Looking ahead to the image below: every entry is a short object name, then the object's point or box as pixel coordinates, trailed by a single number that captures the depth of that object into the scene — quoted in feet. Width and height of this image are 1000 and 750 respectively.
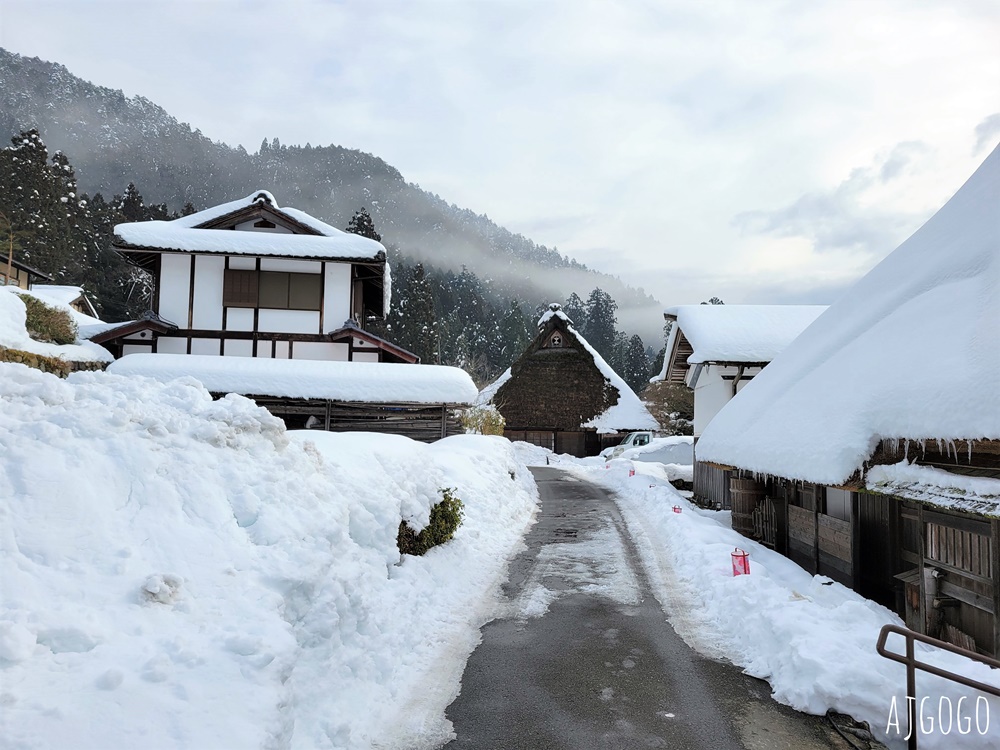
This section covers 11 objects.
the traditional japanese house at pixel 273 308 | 60.23
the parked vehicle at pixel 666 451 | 89.56
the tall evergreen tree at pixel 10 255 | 102.83
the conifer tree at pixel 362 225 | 154.51
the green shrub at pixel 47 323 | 54.13
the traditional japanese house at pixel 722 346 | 59.47
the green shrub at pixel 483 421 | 85.38
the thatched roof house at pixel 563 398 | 119.65
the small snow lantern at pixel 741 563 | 27.02
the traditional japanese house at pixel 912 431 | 16.52
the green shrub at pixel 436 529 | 27.04
